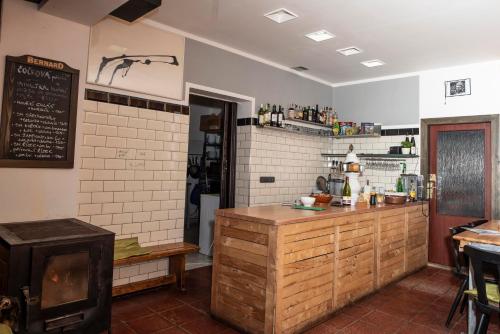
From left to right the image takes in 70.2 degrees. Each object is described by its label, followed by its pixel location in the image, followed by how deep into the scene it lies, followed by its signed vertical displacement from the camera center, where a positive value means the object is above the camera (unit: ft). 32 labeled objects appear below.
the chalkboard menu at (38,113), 9.27 +1.70
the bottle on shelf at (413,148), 16.98 +1.92
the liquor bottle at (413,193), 15.85 -0.22
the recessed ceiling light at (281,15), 11.20 +5.46
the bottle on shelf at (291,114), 16.97 +3.36
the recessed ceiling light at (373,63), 16.02 +5.68
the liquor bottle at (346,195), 12.55 -0.32
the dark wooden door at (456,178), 15.70 +0.53
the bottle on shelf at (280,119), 15.98 +2.90
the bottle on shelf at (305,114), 17.87 +3.55
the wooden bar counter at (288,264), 8.71 -2.19
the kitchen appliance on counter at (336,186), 17.42 -0.01
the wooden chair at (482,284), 7.12 -1.96
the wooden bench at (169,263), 11.18 -2.95
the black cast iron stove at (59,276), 6.77 -2.04
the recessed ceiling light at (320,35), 12.82 +5.53
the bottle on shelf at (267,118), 15.58 +2.86
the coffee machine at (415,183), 16.42 +0.25
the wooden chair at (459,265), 10.11 -2.19
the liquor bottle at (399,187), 16.10 +0.04
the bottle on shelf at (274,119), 15.81 +2.88
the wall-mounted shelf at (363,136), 18.24 +2.69
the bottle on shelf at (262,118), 15.56 +2.84
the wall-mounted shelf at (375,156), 16.83 +1.57
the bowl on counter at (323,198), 12.38 -0.45
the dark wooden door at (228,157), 16.16 +1.12
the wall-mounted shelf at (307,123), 17.30 +3.17
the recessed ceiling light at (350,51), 14.46 +5.62
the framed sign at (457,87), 15.96 +4.66
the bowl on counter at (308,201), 11.40 -0.52
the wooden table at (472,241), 8.86 -1.26
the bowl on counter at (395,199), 14.10 -0.45
